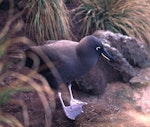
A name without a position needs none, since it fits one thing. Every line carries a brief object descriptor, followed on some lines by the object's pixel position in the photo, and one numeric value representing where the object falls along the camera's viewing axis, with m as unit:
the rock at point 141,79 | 11.41
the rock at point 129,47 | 11.52
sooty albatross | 8.87
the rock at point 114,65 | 10.51
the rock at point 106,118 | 8.39
